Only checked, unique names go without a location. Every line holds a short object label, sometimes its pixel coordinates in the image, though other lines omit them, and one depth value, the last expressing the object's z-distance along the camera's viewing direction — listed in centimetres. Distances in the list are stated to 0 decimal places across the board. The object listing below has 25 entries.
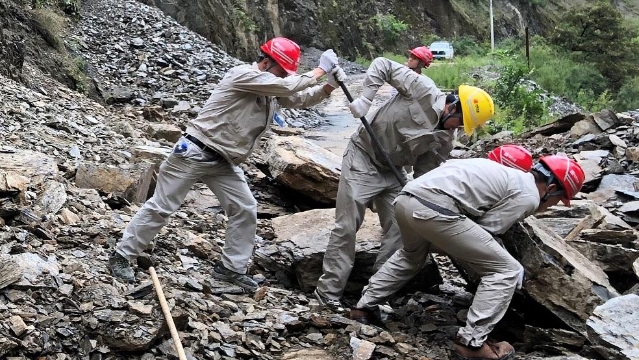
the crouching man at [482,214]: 405
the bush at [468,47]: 3769
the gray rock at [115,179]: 611
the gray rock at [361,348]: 404
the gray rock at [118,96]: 1159
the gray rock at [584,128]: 1105
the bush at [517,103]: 1516
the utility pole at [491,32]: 3943
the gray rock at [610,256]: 508
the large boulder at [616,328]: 370
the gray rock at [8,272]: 366
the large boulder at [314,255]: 521
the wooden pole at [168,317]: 336
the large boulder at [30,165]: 536
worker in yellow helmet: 481
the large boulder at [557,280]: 431
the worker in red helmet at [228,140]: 441
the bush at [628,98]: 2292
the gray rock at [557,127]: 1184
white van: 3306
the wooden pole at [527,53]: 2903
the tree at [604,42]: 2759
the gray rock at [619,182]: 830
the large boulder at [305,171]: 684
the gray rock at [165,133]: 930
